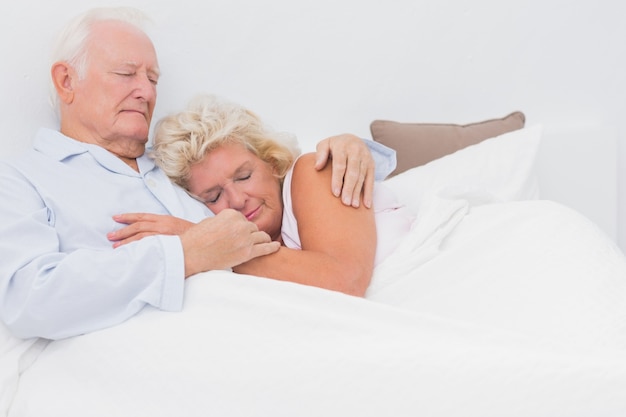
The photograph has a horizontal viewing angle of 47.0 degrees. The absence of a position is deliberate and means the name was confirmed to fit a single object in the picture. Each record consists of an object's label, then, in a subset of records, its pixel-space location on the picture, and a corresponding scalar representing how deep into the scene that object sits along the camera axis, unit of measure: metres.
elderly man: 1.41
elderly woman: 1.58
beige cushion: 2.34
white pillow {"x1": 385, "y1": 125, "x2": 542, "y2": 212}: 2.17
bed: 1.14
